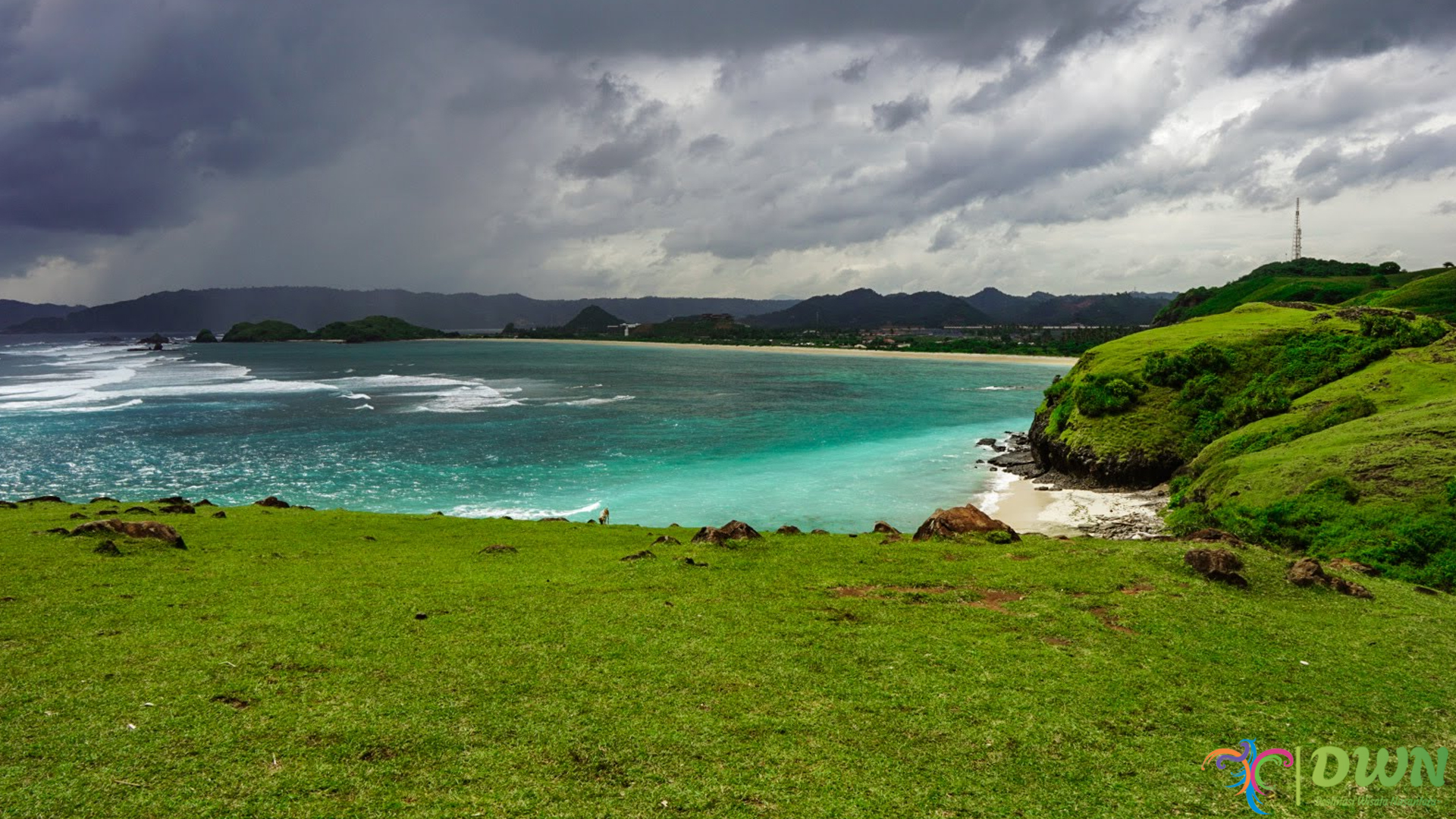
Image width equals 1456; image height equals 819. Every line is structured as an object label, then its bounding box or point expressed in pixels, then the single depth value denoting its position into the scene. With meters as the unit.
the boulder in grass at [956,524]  17.69
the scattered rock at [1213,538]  15.73
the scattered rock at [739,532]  16.78
